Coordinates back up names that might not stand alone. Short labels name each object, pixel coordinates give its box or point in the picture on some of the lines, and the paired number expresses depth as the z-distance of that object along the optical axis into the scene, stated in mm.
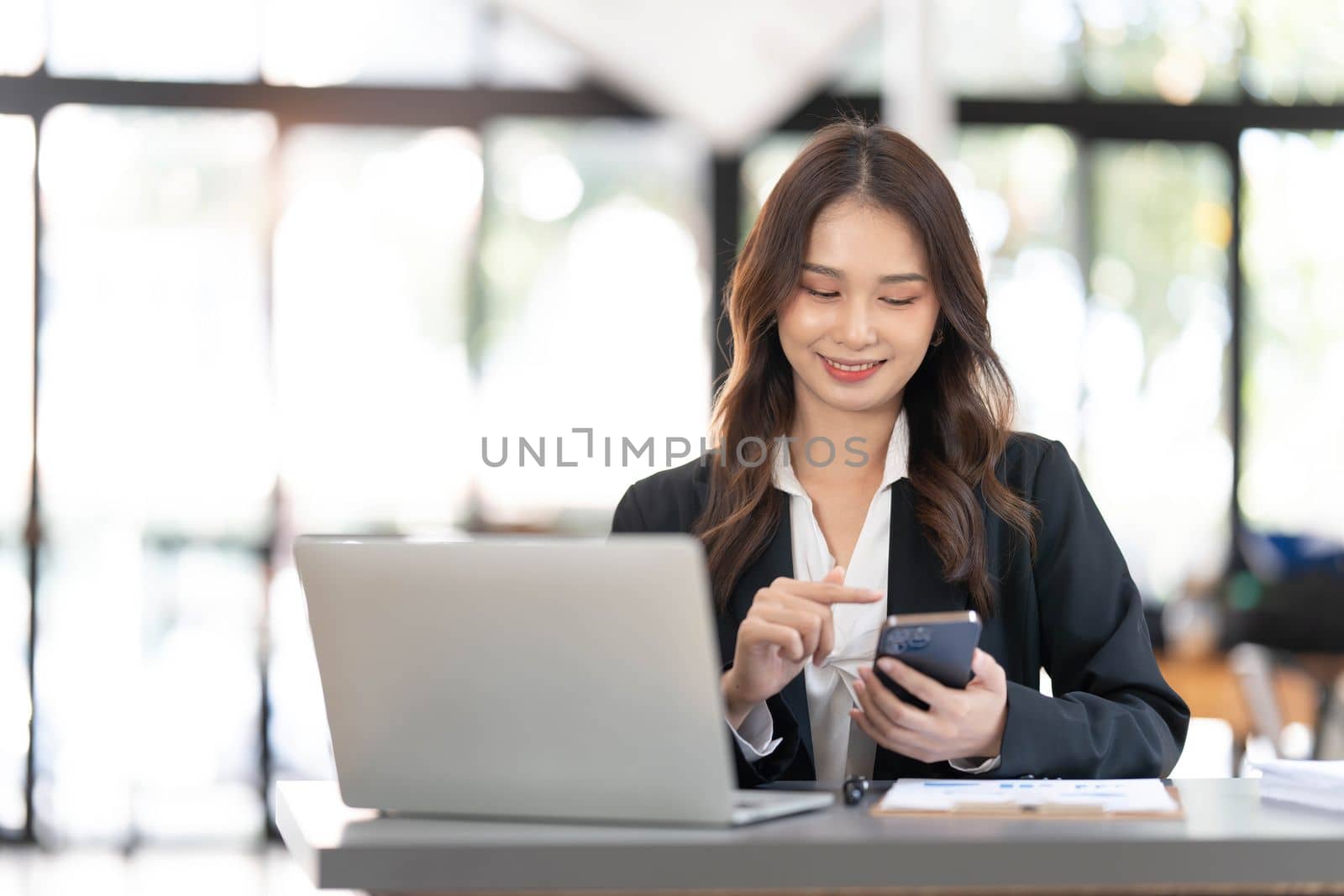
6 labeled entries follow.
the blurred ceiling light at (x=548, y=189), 6236
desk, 2397
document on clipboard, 2488
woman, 2874
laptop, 2420
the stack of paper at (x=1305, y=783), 2520
